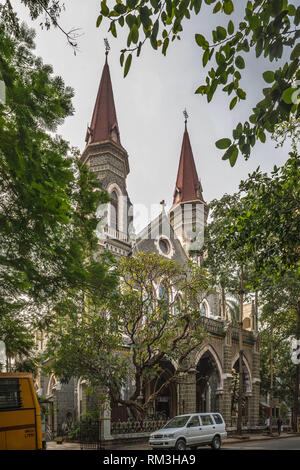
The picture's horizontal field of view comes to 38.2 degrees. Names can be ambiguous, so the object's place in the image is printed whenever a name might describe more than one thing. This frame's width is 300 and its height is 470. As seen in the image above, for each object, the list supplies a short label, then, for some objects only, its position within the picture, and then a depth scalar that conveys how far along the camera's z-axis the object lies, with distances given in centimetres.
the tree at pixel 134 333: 1712
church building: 2390
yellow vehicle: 916
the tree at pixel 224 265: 2003
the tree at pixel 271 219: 890
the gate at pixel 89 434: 1766
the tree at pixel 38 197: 707
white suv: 1497
